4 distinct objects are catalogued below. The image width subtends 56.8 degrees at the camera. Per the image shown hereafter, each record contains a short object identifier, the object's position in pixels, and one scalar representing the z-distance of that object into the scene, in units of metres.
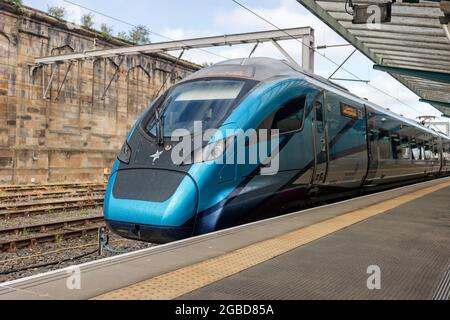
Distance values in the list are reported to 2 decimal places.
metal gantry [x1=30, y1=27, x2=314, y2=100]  13.80
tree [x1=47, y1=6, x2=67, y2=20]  21.92
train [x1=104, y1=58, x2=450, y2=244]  5.11
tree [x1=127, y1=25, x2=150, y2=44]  28.76
